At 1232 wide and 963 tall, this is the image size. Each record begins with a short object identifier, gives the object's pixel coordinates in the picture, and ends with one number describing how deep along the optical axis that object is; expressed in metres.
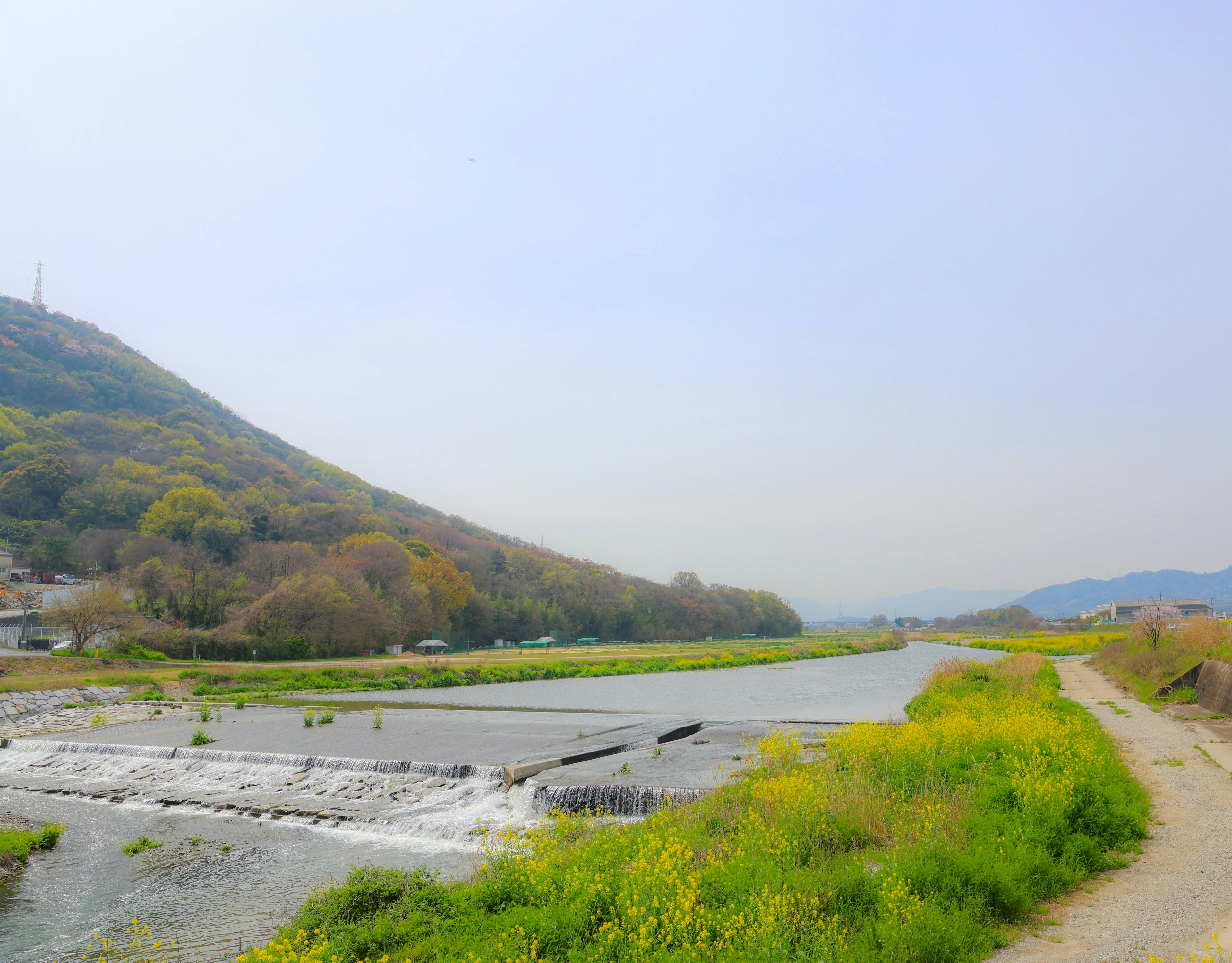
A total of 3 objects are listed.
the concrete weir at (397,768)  14.97
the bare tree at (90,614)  43.53
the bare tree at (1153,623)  35.84
